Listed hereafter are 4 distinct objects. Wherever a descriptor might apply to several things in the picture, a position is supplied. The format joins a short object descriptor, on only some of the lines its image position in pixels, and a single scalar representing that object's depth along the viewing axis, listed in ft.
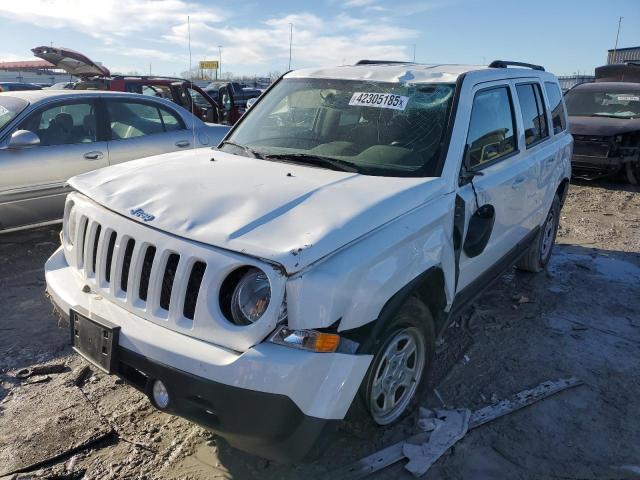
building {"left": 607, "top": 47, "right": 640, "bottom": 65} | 82.63
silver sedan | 17.30
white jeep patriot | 6.81
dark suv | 31.17
